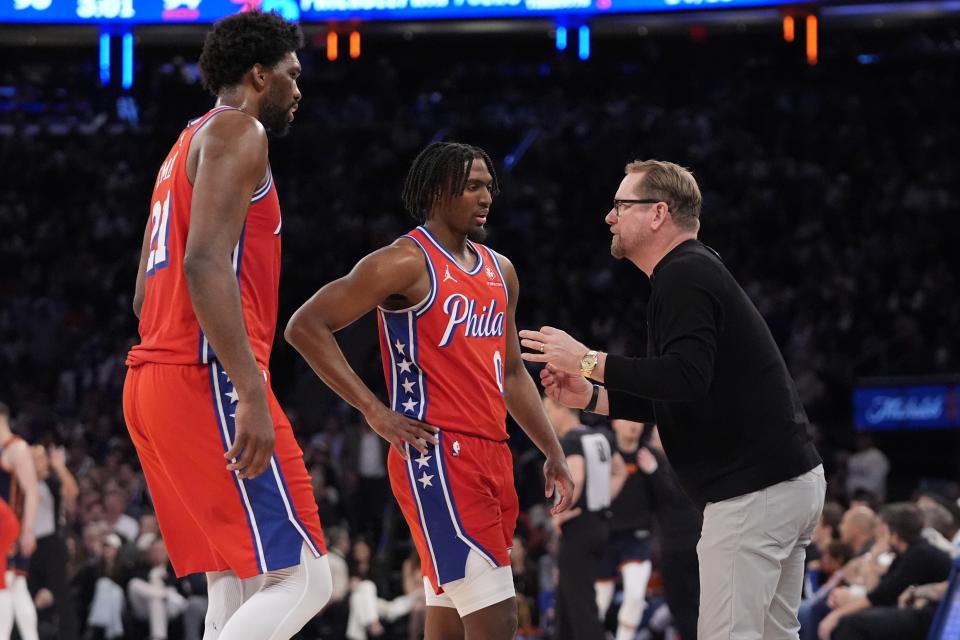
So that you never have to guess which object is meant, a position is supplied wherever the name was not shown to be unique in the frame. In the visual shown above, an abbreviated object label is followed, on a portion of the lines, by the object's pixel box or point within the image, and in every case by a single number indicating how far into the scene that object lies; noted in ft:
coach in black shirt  25.77
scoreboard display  109.60
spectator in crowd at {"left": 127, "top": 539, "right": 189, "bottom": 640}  70.18
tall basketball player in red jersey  22.18
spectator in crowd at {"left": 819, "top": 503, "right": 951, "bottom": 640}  47.01
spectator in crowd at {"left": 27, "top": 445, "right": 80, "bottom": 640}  59.77
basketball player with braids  28.94
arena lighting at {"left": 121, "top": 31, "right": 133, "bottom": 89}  121.48
